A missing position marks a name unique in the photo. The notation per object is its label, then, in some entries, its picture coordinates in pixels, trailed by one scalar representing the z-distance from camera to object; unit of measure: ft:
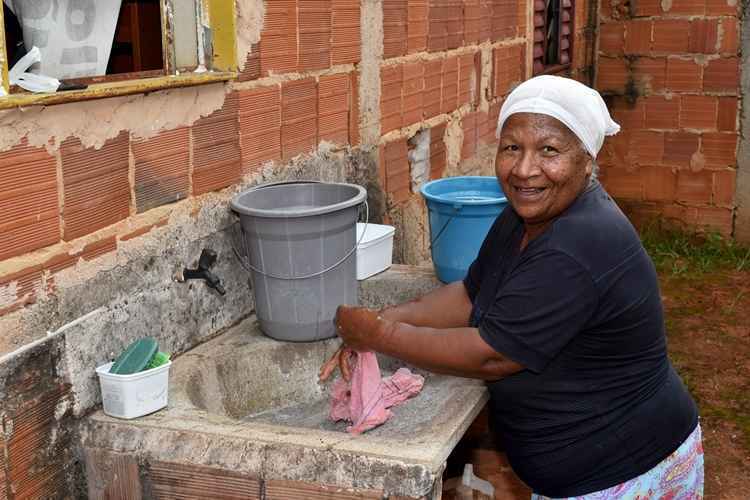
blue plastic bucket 12.30
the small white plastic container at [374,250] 11.94
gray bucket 9.67
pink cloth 9.15
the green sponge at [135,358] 8.00
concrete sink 7.22
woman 7.49
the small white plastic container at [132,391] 7.86
